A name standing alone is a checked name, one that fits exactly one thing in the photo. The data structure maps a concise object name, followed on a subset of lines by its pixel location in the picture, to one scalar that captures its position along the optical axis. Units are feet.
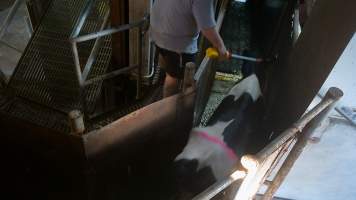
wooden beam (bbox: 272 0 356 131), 5.30
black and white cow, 5.82
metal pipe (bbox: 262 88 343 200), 5.29
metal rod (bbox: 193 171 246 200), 3.66
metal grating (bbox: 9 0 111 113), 10.84
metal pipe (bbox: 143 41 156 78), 10.13
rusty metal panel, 5.46
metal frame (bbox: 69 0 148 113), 7.59
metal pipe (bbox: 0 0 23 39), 10.16
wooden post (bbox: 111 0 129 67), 9.58
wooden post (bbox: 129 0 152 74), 9.27
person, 7.40
